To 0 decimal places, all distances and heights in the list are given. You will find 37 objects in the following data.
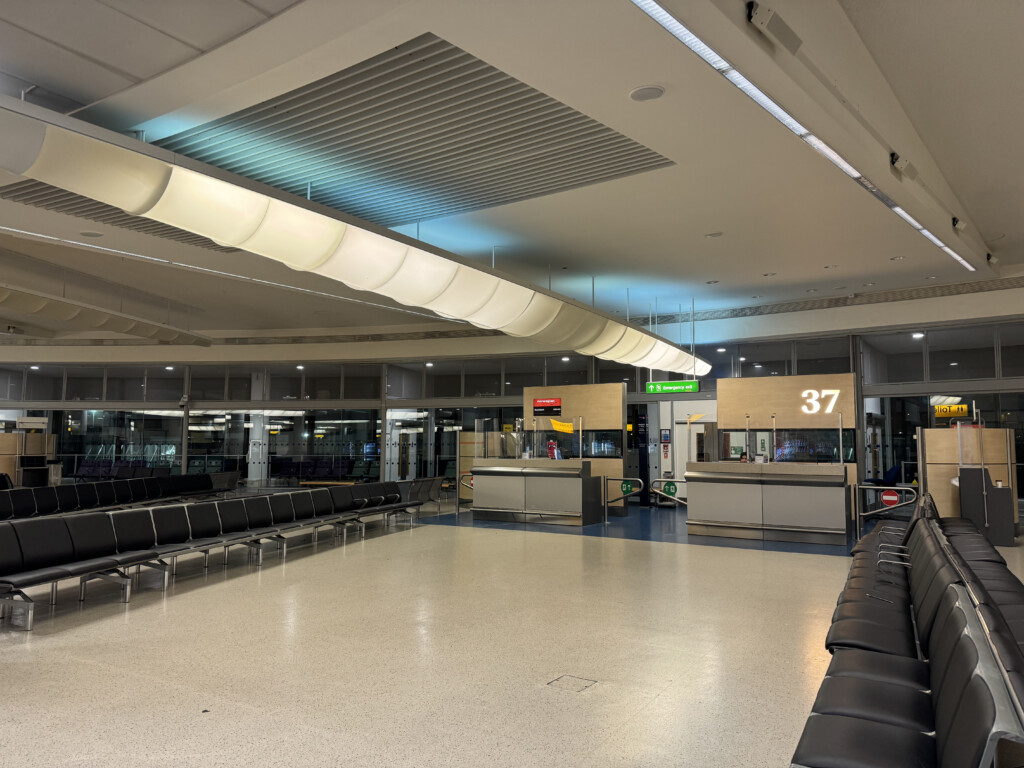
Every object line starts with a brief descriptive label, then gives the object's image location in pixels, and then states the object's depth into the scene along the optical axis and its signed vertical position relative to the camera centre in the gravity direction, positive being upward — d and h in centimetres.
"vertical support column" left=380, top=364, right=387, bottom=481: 1716 -2
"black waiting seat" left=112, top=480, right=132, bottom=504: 1238 -96
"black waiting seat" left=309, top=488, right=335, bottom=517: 1035 -97
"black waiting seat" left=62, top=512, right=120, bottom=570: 627 -90
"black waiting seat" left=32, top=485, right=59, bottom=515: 1062 -94
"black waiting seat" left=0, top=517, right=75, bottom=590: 561 -93
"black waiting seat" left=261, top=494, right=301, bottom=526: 930 -96
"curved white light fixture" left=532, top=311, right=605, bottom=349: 922 +137
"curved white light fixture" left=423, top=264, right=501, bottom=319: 733 +144
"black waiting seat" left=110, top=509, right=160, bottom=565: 660 -94
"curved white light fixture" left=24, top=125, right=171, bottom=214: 429 +163
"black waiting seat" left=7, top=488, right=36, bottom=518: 1022 -94
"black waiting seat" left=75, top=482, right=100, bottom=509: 1149 -95
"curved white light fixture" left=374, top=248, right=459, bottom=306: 670 +146
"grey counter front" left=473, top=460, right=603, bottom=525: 1247 -102
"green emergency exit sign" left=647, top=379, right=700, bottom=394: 1382 +91
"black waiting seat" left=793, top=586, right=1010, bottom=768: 192 -104
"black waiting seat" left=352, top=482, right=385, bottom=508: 1159 -94
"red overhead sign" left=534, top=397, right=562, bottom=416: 1511 +58
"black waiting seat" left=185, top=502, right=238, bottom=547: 769 -96
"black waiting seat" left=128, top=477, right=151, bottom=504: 1281 -97
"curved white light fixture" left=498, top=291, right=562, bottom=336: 859 +140
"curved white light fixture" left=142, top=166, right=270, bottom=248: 489 +157
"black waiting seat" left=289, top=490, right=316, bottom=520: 985 -95
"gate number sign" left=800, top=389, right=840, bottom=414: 1245 +58
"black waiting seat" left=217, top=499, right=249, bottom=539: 827 -93
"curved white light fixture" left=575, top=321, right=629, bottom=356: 1020 +134
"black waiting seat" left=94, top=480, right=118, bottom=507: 1195 -97
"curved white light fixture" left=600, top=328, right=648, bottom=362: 1070 +133
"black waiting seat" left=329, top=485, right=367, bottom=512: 1089 -97
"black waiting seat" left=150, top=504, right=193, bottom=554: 723 -93
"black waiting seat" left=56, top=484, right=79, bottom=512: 1105 -95
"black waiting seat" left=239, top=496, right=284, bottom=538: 868 -99
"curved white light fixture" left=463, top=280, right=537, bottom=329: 801 +143
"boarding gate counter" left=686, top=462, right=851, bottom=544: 1036 -98
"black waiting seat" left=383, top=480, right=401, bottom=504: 1245 -99
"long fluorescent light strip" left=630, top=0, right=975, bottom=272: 340 +196
